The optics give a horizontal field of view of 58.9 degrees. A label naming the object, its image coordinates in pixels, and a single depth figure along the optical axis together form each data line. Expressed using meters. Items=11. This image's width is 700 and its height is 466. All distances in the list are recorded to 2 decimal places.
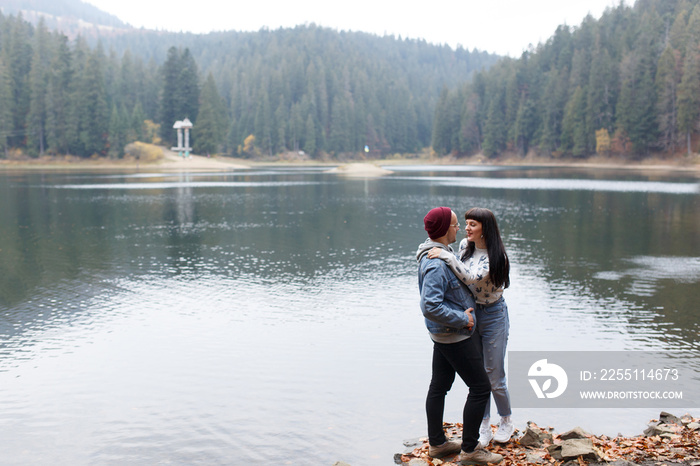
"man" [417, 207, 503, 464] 5.40
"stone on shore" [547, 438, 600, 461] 5.59
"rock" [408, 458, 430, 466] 5.91
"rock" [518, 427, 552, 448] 6.23
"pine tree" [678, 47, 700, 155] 82.44
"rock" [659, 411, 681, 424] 7.14
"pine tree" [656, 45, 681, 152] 86.88
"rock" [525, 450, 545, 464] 5.74
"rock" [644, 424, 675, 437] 6.59
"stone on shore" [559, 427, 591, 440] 6.22
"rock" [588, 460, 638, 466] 5.48
